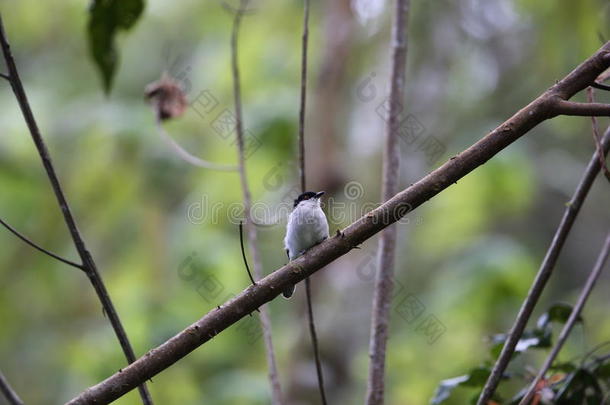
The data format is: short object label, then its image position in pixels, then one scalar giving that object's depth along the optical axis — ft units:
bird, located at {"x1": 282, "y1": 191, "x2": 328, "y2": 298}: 25.46
